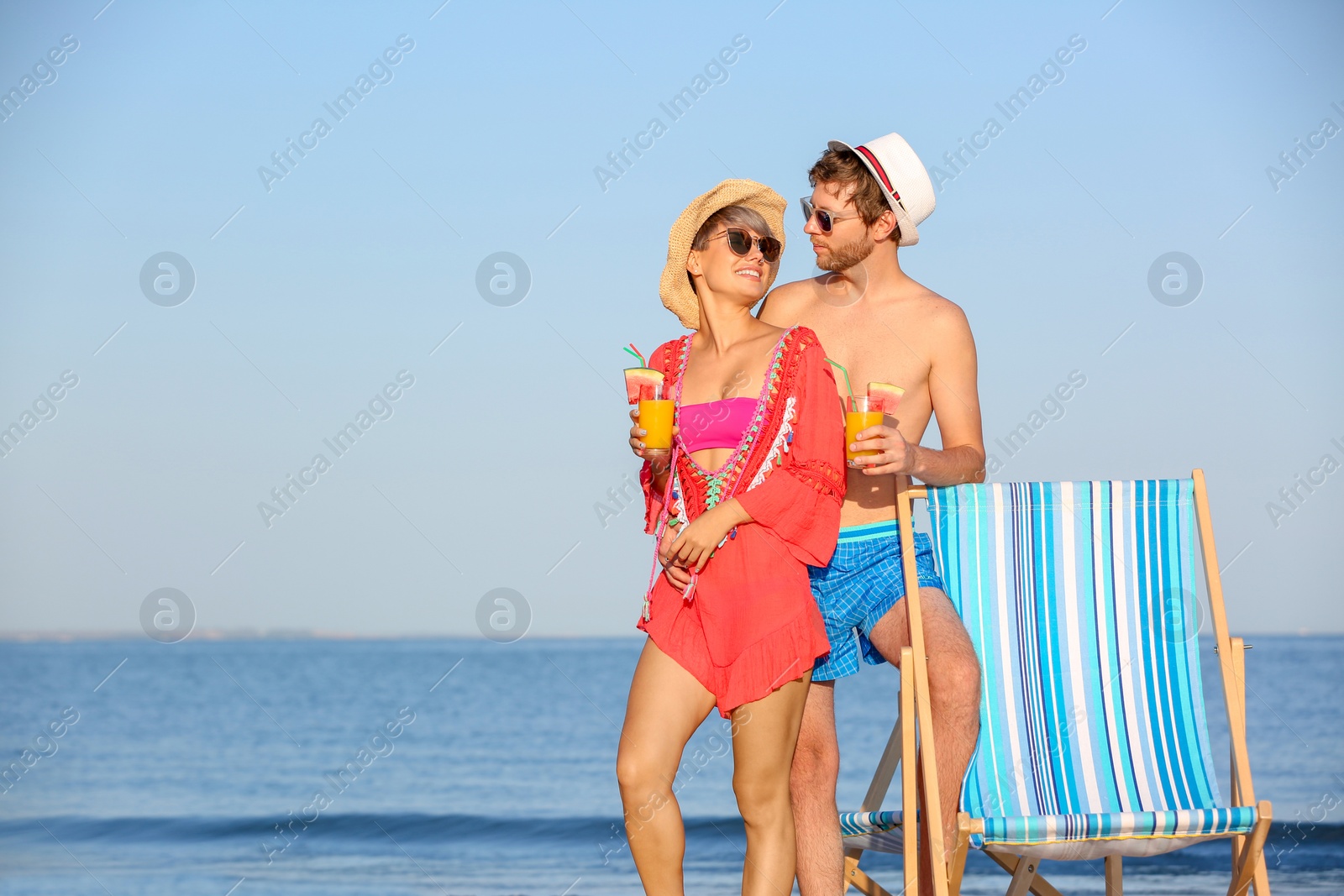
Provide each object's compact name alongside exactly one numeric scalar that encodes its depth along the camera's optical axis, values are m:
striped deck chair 6.86
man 6.97
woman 6.13
